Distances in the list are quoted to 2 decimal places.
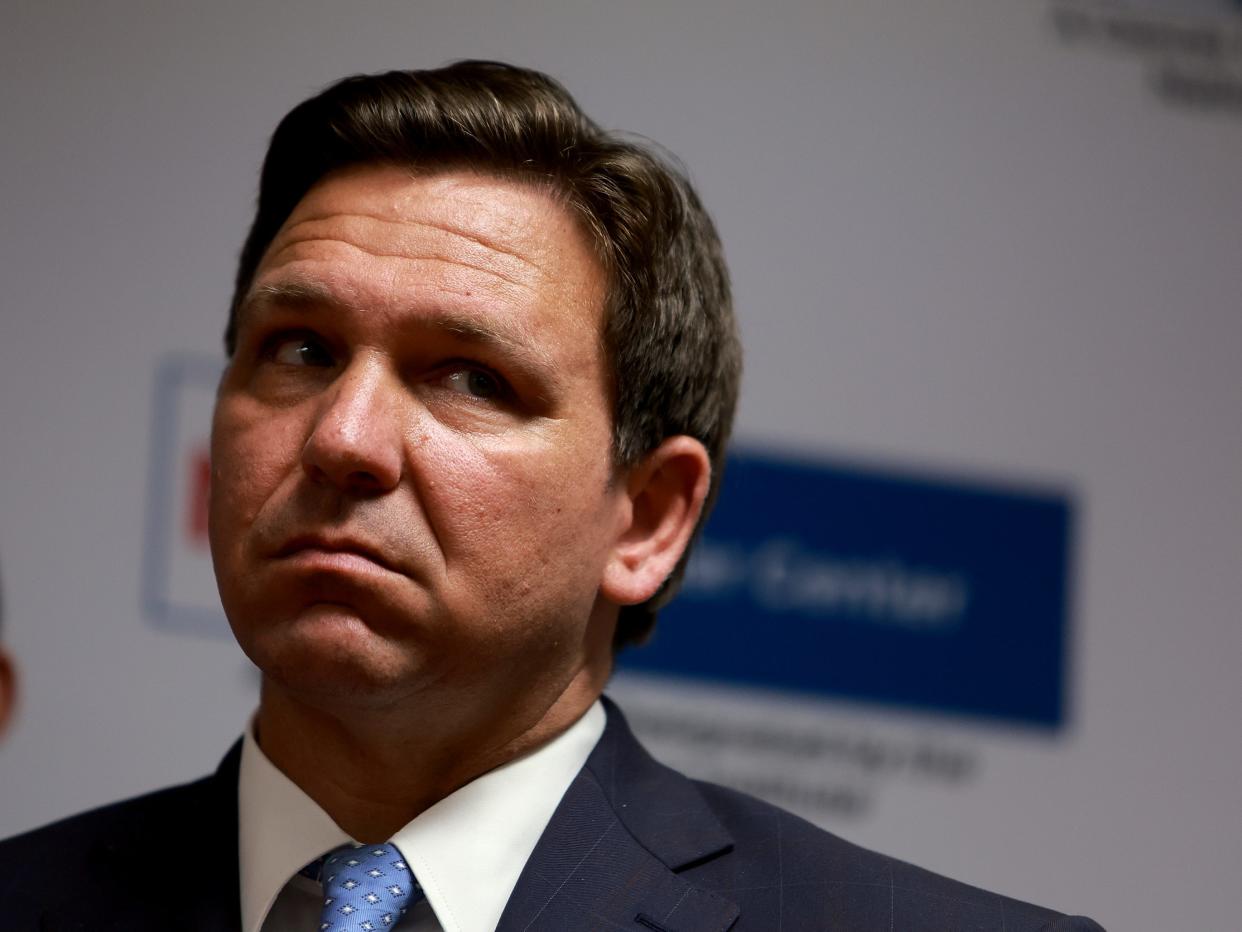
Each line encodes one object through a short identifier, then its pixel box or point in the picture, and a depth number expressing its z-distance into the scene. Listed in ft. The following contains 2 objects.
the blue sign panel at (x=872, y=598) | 22.54
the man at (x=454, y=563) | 13.47
